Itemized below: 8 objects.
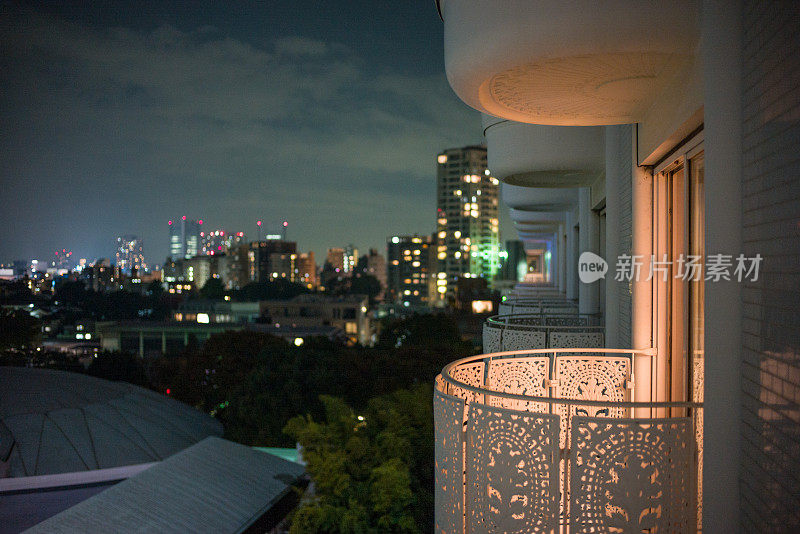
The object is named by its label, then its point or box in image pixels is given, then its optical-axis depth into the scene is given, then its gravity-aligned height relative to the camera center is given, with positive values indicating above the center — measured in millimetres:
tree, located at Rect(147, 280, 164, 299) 103688 -2784
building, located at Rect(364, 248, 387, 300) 190750 +3509
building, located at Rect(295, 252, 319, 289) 183750 +2156
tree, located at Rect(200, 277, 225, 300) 125375 -3368
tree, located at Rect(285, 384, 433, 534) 10242 -3783
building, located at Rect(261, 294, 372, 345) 72438 -5051
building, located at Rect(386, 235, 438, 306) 142875 +1606
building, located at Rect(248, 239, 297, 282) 168375 +4454
